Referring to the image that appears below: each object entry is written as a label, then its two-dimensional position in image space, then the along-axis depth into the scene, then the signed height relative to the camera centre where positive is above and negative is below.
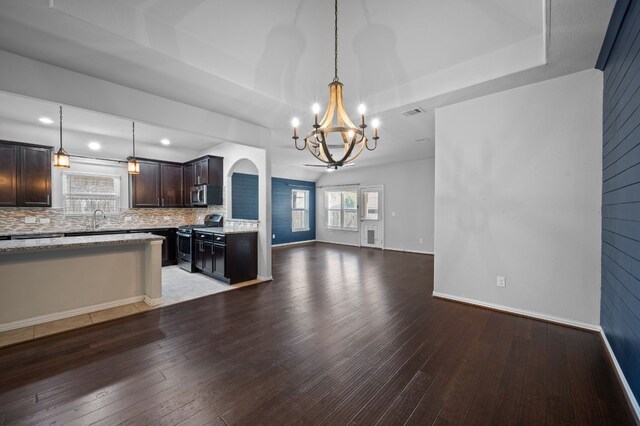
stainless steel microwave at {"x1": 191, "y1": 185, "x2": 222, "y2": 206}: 5.80 +0.30
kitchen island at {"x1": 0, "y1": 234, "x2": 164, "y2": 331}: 2.80 -0.83
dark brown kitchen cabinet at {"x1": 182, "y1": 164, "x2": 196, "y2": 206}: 6.42 +0.66
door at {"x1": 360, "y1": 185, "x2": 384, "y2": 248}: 8.35 -0.26
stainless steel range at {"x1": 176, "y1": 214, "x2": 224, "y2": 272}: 5.30 -0.70
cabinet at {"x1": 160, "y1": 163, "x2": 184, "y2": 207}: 6.23 +0.56
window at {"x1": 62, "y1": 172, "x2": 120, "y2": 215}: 5.20 +0.31
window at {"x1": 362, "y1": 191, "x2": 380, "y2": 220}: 8.50 +0.14
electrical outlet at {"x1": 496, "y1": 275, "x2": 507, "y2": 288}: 3.26 -0.90
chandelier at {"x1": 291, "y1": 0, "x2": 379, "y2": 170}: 2.22 +0.75
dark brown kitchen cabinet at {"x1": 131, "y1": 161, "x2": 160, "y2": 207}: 5.84 +0.51
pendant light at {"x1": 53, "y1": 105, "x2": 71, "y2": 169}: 3.76 +0.70
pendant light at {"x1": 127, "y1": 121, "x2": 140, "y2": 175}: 4.80 +0.77
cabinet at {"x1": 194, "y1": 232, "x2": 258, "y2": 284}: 4.50 -0.85
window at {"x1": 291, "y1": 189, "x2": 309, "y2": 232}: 9.42 -0.04
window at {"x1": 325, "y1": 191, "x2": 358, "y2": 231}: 8.98 +0.00
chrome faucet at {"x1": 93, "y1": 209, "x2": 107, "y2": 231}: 5.41 -0.24
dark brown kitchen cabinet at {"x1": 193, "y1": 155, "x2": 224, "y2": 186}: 5.80 +0.85
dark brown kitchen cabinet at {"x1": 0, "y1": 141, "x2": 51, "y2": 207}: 4.42 +0.57
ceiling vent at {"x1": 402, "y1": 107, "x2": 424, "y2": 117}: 3.69 +1.43
